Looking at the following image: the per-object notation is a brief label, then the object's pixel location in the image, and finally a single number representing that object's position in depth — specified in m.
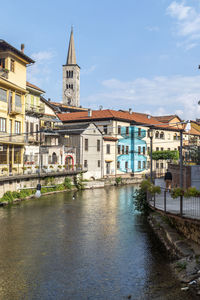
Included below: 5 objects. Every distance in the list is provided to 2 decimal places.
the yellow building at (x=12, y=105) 37.00
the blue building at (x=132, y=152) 67.44
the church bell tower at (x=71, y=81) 121.81
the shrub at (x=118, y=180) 59.42
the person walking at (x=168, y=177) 24.88
